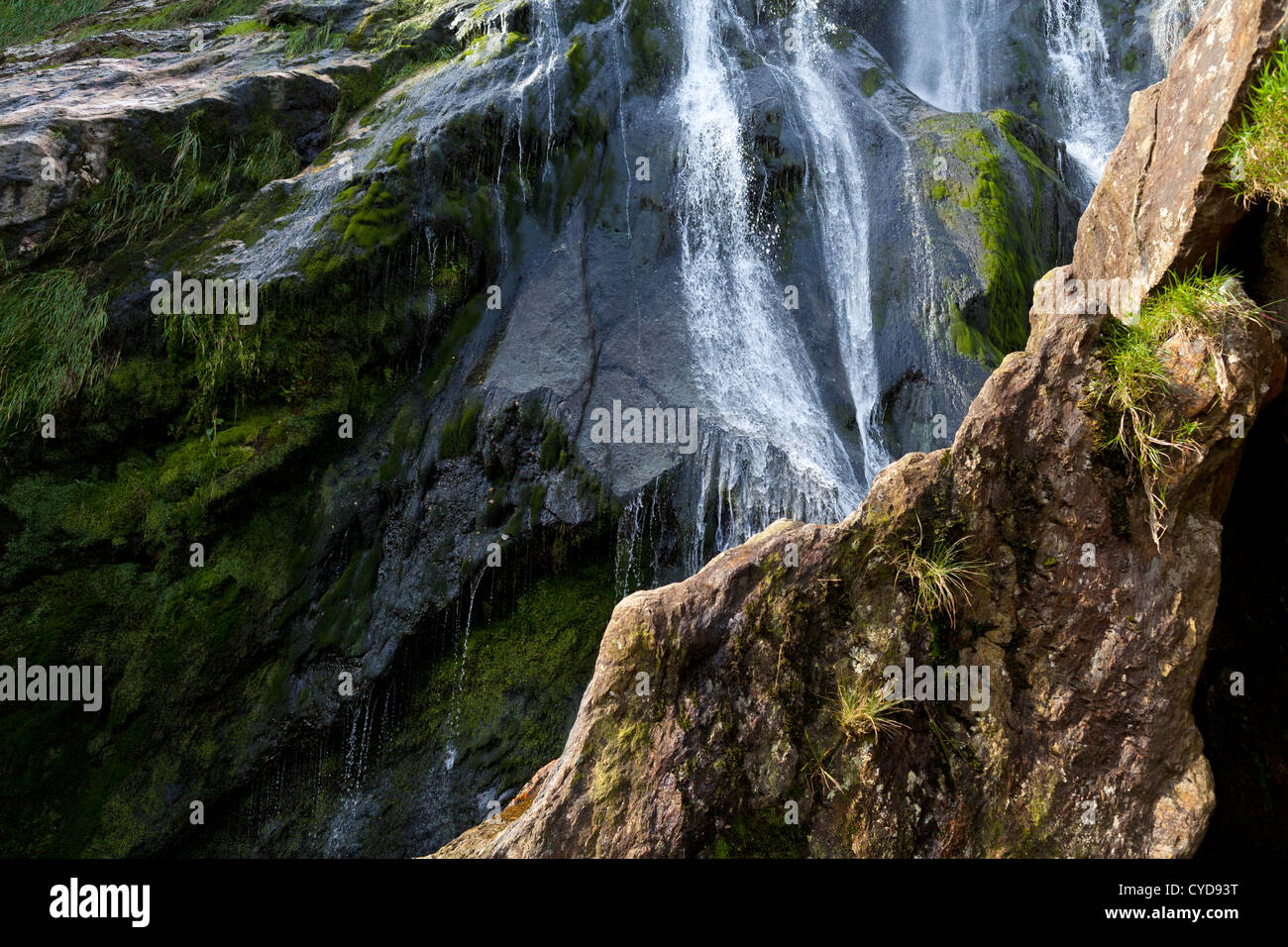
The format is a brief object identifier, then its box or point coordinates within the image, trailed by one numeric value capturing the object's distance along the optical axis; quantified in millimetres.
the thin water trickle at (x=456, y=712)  6910
